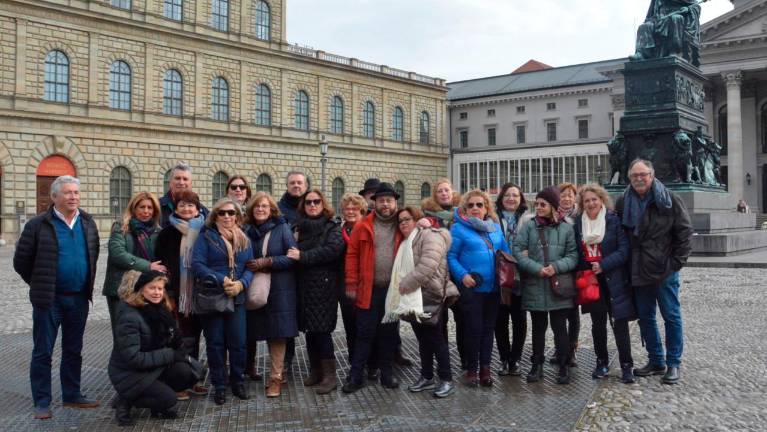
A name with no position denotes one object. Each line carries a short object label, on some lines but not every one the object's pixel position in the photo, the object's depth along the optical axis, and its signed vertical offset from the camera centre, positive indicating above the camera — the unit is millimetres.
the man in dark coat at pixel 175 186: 6523 +458
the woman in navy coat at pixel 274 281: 6172 -432
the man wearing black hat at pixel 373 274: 6168 -370
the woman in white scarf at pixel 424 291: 5902 -509
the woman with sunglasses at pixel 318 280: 6254 -431
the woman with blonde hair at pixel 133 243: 5773 -75
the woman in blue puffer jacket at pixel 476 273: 6219 -362
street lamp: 30139 +3830
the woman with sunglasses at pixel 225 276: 5871 -366
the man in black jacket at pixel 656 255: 6156 -199
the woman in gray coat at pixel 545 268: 6234 -318
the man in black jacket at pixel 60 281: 5465 -376
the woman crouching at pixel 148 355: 5266 -948
